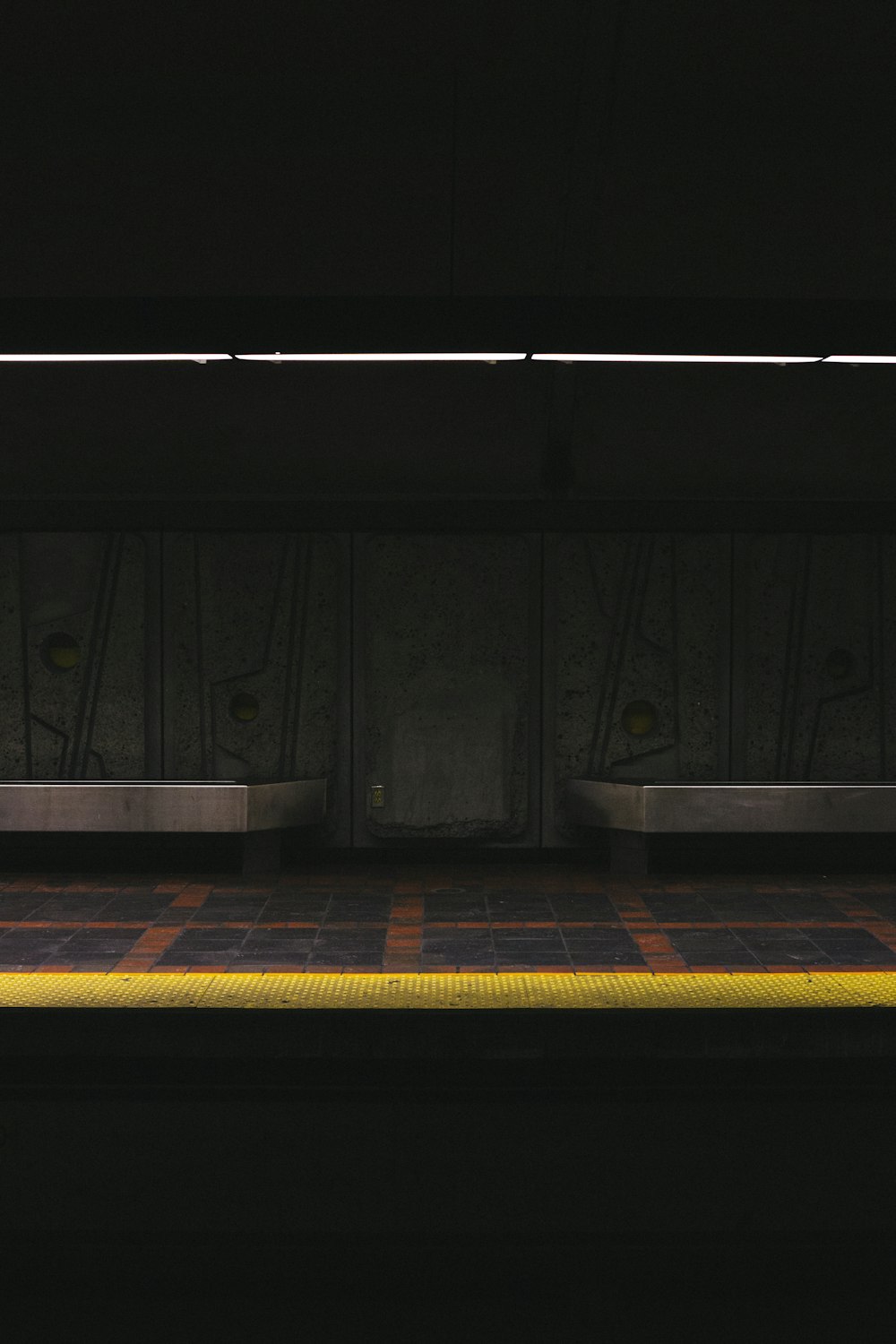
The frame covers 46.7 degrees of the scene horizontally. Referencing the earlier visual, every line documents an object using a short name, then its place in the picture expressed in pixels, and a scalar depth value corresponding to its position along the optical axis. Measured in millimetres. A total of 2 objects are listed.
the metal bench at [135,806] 5965
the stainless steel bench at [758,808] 6016
